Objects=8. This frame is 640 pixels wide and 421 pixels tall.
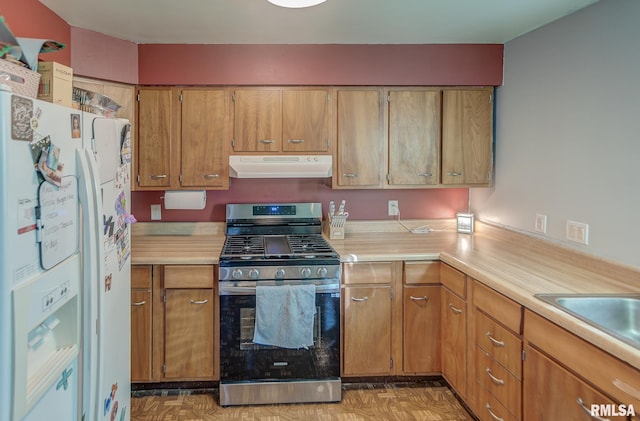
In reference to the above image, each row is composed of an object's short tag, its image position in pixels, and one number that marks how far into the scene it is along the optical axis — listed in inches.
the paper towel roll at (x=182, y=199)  127.7
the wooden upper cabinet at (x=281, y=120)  126.1
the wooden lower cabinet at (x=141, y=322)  111.7
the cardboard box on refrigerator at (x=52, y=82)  63.3
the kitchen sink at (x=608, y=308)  73.6
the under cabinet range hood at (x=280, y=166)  124.3
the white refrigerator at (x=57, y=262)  40.7
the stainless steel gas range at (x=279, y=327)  108.3
